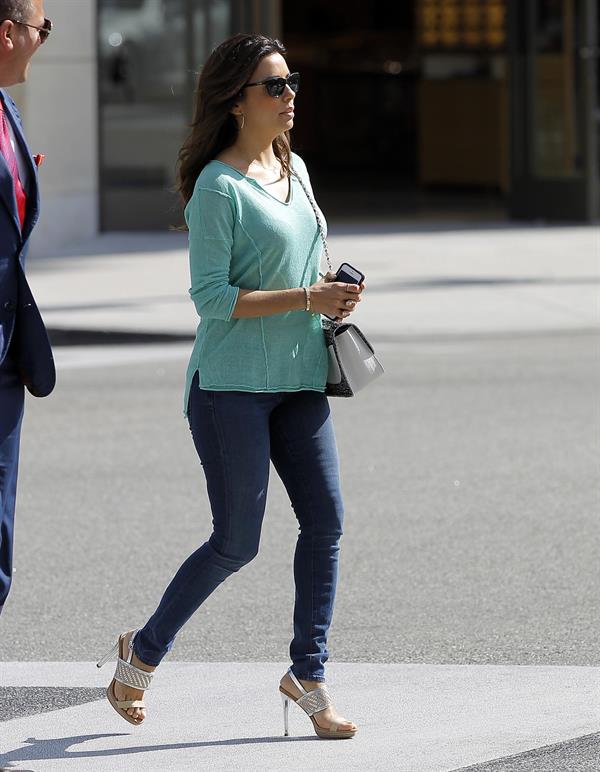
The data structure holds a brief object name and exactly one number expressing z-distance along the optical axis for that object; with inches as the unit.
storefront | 1684.3
